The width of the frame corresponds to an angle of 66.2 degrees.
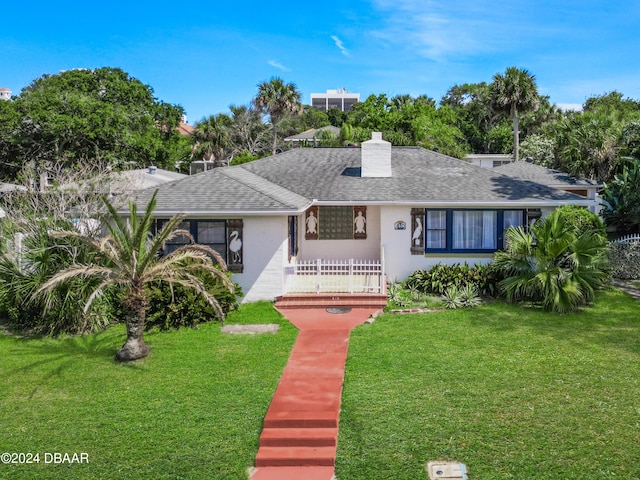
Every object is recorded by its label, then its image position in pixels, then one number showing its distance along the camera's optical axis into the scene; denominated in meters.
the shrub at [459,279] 15.31
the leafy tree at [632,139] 23.75
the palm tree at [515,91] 35.81
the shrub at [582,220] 15.34
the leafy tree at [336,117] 84.25
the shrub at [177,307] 12.72
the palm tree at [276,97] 44.00
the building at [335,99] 179.12
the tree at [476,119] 62.69
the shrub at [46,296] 12.33
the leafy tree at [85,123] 30.67
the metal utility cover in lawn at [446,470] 6.39
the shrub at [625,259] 17.20
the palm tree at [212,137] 48.06
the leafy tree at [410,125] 40.84
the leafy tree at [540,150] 42.47
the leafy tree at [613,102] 52.12
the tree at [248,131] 53.38
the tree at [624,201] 20.97
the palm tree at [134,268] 10.16
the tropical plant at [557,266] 13.29
